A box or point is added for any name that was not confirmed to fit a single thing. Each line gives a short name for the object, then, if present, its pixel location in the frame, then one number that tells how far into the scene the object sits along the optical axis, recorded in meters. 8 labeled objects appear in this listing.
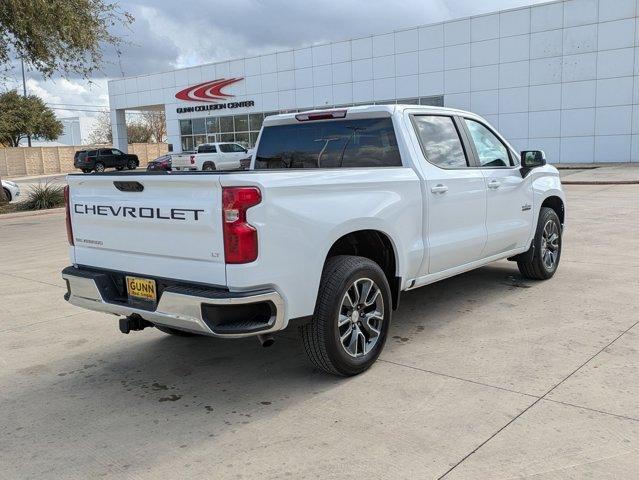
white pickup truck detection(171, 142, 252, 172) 30.95
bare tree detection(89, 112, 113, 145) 90.16
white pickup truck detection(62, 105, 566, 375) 3.53
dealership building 26.83
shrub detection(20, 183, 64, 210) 18.41
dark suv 41.94
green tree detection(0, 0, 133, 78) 13.59
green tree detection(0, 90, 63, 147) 60.56
